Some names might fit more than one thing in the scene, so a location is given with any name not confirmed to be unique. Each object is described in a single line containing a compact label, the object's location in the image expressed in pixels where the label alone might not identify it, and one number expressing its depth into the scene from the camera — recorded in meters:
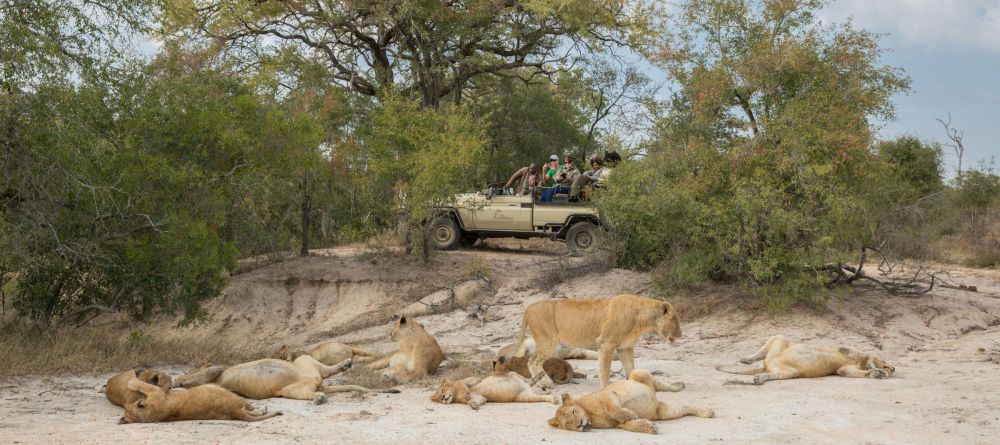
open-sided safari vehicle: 19.75
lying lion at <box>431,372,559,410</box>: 8.66
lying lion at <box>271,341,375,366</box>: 11.05
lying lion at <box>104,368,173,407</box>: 8.34
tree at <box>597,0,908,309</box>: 14.12
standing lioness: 9.12
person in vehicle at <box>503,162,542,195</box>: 21.08
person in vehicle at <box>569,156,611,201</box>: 19.73
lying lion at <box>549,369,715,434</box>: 7.49
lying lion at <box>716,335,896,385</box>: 9.94
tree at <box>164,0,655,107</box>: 26.59
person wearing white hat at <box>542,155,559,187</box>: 21.42
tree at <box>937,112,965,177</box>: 38.67
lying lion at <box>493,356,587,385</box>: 9.77
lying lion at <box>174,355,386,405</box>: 8.77
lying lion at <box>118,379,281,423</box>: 7.61
